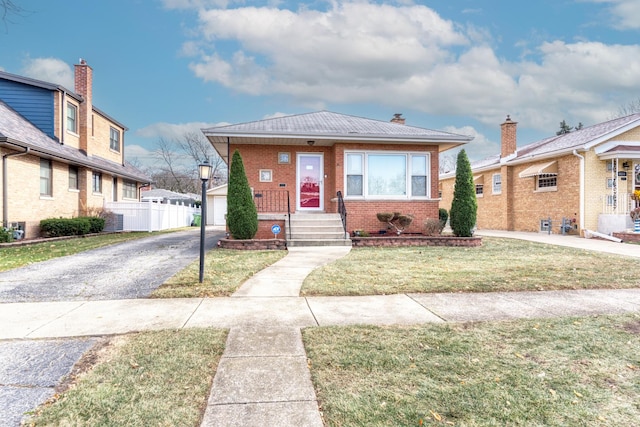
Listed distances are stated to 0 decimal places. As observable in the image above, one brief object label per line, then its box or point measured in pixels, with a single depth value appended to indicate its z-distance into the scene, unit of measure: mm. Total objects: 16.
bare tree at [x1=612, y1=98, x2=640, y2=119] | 34031
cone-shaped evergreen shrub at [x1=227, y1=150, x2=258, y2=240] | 10383
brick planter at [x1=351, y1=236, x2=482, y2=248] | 11156
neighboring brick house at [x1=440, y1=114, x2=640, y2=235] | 14742
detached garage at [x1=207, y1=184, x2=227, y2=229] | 27453
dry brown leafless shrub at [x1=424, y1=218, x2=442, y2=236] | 11992
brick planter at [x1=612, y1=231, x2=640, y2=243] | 13355
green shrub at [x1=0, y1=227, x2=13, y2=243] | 10991
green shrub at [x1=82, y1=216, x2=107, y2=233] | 15730
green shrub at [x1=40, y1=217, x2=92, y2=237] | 13438
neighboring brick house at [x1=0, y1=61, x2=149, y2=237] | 12250
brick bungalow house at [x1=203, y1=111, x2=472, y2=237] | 12430
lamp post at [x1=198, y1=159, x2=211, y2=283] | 5945
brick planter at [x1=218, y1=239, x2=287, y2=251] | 10266
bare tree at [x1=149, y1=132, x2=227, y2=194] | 46156
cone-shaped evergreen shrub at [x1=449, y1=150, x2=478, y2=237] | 11648
